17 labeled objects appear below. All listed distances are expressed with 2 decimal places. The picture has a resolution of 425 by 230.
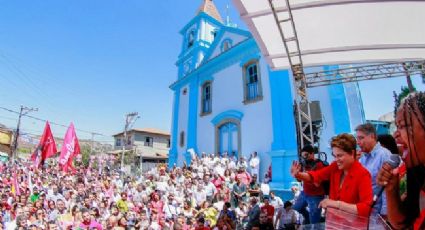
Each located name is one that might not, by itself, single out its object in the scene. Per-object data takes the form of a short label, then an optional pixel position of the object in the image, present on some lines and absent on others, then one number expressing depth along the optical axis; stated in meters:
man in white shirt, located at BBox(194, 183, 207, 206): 10.60
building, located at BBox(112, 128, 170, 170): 42.44
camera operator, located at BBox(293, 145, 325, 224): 3.21
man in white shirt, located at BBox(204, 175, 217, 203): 10.70
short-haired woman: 1.87
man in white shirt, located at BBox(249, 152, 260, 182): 12.59
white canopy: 4.51
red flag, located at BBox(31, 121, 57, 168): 12.68
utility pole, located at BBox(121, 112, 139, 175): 31.22
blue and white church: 11.46
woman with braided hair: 1.07
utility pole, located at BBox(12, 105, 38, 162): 24.31
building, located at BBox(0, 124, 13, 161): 21.32
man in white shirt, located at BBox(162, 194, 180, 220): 9.48
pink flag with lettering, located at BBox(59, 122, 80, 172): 12.27
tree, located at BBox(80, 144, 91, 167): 42.49
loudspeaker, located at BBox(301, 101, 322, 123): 11.28
